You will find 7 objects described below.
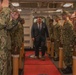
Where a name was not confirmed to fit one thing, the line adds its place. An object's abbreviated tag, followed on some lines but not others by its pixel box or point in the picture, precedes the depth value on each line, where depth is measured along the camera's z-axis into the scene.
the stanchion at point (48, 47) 10.54
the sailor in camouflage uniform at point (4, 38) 3.32
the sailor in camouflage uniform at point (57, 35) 8.40
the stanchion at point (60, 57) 7.02
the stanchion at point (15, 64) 5.16
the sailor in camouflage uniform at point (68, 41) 6.27
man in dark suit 9.34
